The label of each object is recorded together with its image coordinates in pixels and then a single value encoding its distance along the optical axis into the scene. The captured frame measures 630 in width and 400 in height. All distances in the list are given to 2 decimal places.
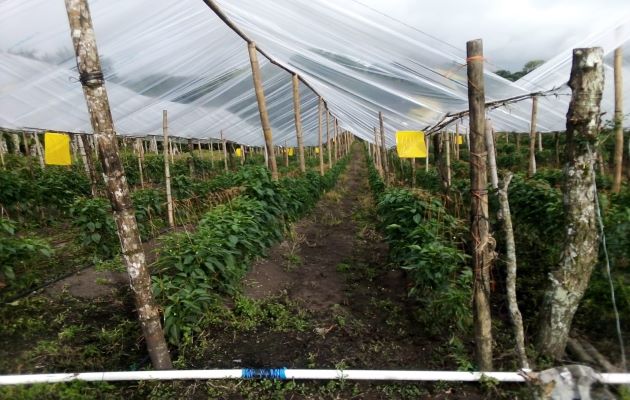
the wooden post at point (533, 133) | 6.39
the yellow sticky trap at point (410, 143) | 6.38
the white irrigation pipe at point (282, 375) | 2.40
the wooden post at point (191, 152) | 11.47
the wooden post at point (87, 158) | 7.29
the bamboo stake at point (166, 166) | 6.35
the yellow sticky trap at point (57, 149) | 5.44
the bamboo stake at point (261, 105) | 5.62
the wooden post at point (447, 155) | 7.26
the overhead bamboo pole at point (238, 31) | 4.12
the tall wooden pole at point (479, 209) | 2.41
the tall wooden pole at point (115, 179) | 2.18
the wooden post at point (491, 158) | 3.67
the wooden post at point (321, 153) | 10.82
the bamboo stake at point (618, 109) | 5.02
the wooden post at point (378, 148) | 13.07
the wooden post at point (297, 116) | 7.62
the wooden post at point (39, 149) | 9.72
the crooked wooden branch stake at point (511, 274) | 2.44
